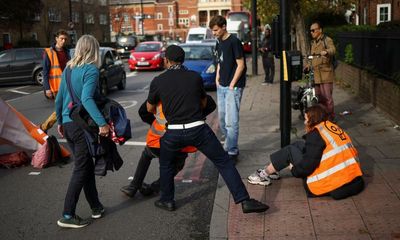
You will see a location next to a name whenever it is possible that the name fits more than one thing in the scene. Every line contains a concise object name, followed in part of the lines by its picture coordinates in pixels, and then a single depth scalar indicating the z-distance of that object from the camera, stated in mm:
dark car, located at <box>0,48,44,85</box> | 19422
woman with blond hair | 4504
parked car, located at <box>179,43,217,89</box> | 15375
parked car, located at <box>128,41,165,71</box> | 23938
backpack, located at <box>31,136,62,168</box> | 6910
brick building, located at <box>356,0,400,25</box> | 27122
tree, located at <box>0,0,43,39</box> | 35062
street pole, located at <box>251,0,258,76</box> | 19312
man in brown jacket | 8594
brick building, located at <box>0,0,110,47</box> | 40906
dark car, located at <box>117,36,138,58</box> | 42066
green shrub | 14343
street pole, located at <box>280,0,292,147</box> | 6117
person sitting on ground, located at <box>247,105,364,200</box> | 4930
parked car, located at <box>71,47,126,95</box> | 15000
